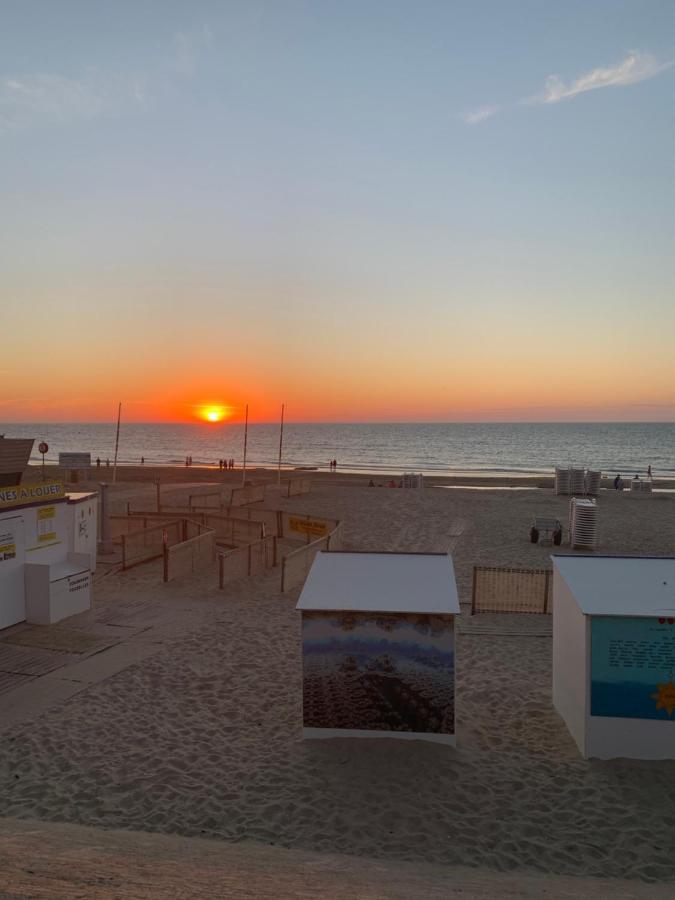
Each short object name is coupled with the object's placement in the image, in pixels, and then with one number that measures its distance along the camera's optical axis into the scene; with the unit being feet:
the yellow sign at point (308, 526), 70.85
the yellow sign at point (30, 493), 43.65
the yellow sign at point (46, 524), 46.03
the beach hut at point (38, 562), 43.21
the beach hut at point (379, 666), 27.27
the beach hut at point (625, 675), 25.91
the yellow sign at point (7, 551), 42.63
